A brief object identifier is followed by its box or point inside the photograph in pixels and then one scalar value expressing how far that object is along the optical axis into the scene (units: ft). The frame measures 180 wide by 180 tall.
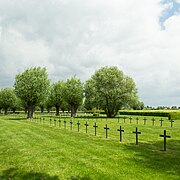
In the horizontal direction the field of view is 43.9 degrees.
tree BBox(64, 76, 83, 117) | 196.24
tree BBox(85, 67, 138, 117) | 177.06
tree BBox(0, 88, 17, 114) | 278.67
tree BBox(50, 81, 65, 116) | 241.47
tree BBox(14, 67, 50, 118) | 162.30
